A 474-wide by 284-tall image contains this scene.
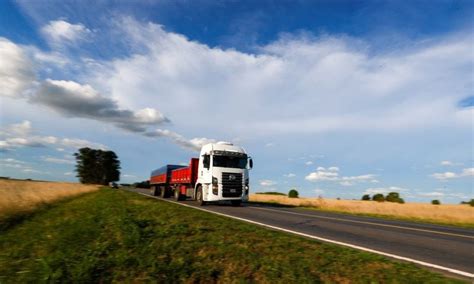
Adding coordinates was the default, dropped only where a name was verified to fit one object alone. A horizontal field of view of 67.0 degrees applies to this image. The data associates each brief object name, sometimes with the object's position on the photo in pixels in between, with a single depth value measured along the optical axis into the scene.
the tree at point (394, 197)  58.55
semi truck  21.11
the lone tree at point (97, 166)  97.88
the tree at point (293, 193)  59.50
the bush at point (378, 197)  61.88
